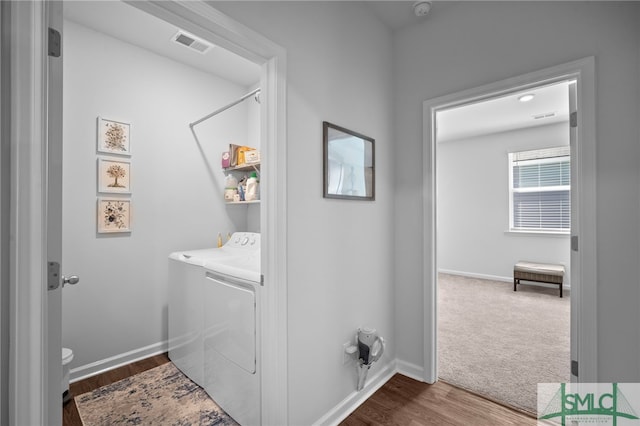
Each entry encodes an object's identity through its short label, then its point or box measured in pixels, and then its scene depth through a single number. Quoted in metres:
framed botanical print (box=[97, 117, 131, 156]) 2.33
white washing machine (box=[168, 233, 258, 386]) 2.03
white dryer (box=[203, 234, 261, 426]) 1.56
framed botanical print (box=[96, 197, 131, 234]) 2.33
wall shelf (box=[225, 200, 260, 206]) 2.74
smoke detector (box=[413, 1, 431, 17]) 2.04
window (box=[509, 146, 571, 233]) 4.82
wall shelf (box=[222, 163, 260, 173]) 2.70
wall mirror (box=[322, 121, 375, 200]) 1.78
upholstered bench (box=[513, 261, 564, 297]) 4.33
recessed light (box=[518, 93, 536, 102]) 3.57
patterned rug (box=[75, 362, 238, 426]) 1.79
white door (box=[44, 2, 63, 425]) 0.86
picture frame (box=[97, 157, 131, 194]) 2.34
